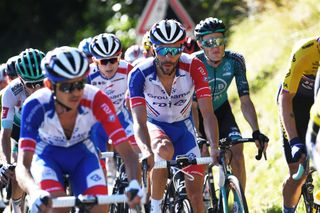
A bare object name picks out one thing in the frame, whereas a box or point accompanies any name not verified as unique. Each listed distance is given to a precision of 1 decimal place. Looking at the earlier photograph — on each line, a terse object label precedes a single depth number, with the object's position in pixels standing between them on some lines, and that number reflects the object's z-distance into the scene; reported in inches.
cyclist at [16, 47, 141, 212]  477.6
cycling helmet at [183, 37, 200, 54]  801.5
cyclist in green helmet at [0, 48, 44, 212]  606.8
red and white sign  1024.1
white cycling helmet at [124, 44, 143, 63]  944.9
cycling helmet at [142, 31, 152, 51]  775.3
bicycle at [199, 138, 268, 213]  544.6
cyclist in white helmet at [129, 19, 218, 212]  574.4
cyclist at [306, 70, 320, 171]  433.9
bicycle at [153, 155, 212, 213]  583.3
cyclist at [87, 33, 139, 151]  737.8
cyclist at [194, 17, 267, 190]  659.7
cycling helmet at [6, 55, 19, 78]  738.3
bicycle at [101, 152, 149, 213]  660.7
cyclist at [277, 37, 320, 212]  528.7
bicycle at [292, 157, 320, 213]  550.3
